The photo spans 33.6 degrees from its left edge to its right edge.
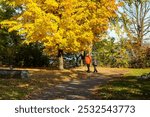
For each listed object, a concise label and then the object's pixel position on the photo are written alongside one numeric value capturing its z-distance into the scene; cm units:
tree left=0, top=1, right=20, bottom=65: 2424
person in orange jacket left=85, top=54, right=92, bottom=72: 2090
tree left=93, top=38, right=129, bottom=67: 2699
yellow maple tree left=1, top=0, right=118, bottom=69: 1879
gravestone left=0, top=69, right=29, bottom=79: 1708
